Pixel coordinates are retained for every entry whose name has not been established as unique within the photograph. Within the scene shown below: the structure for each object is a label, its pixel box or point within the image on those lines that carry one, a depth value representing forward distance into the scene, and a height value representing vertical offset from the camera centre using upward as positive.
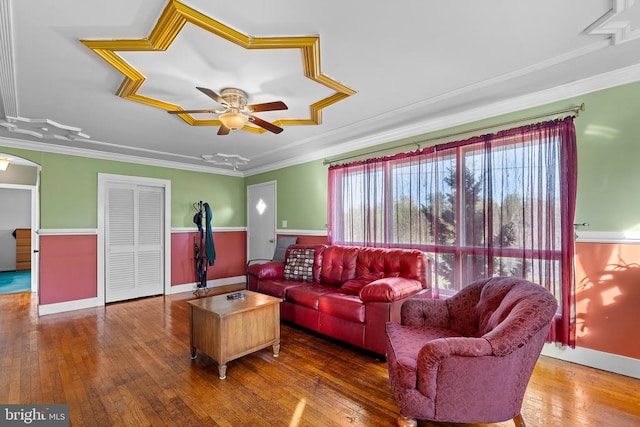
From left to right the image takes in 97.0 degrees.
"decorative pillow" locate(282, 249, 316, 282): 3.96 -0.71
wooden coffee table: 2.42 -1.01
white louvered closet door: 4.86 -0.45
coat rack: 5.54 -0.65
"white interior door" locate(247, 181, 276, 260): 5.80 -0.09
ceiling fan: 2.47 +0.97
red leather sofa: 2.69 -0.83
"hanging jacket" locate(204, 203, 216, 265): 5.55 -0.59
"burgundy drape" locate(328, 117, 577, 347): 2.56 +0.10
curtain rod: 2.53 +0.93
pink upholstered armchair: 1.51 -0.86
